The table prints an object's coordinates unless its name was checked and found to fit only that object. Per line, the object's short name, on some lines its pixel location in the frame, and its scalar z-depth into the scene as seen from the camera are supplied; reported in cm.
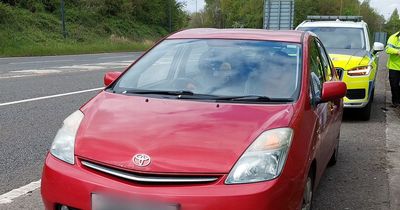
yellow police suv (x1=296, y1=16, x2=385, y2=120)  811
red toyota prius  280
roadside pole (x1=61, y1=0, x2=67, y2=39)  3712
